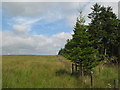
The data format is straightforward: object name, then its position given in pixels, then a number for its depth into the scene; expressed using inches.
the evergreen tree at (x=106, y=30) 1037.0
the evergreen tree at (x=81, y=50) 399.5
